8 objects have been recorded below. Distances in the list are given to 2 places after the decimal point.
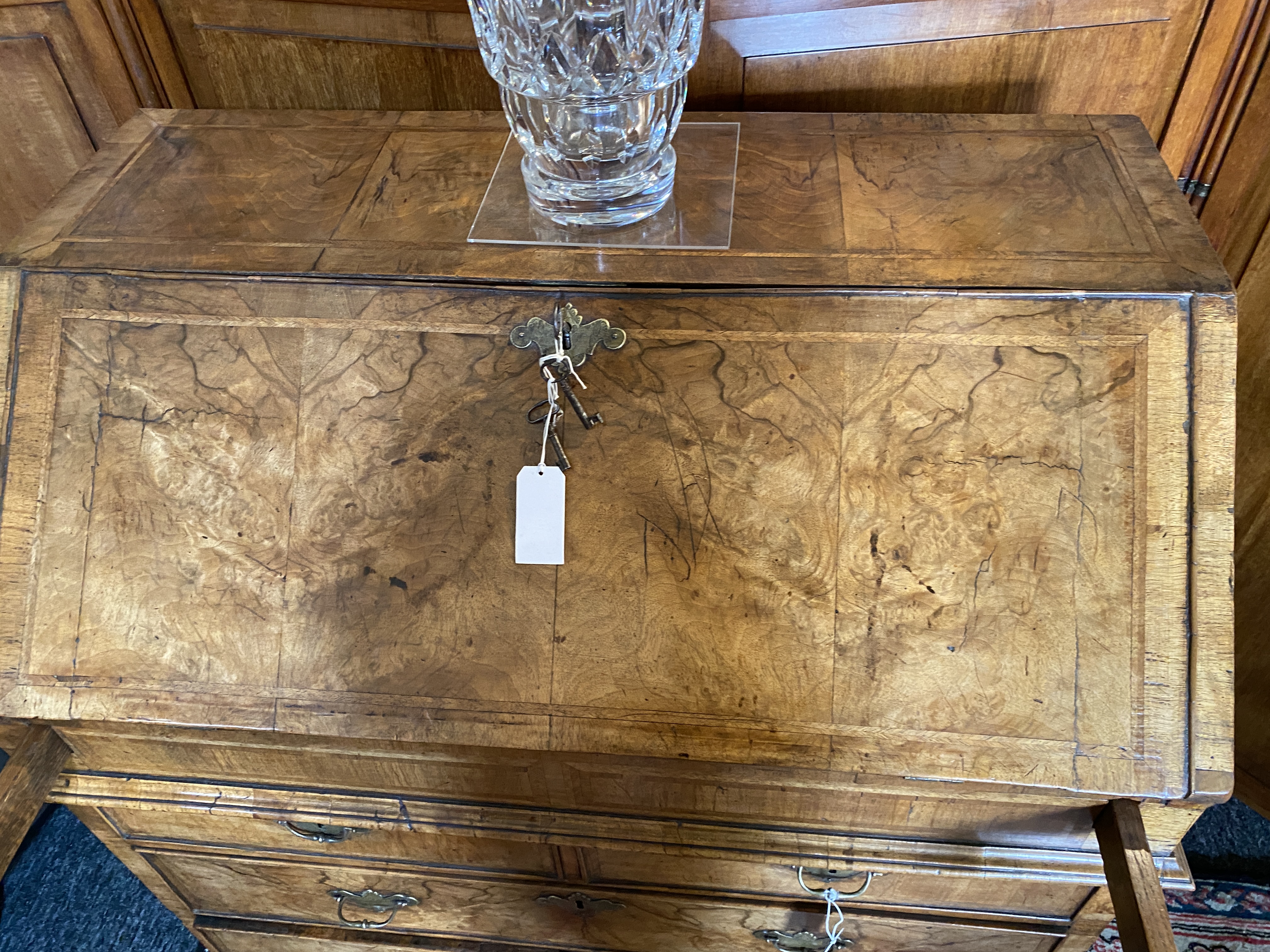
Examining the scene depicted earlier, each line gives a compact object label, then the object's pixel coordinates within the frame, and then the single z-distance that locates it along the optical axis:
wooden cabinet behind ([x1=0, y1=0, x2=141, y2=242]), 1.34
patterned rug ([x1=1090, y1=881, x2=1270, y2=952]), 1.52
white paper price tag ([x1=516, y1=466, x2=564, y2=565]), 0.93
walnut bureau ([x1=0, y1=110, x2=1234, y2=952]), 0.88
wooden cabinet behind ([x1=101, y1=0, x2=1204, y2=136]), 1.19
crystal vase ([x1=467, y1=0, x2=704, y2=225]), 0.90
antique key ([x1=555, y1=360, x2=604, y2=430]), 0.94
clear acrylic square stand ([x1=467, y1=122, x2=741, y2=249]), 1.01
